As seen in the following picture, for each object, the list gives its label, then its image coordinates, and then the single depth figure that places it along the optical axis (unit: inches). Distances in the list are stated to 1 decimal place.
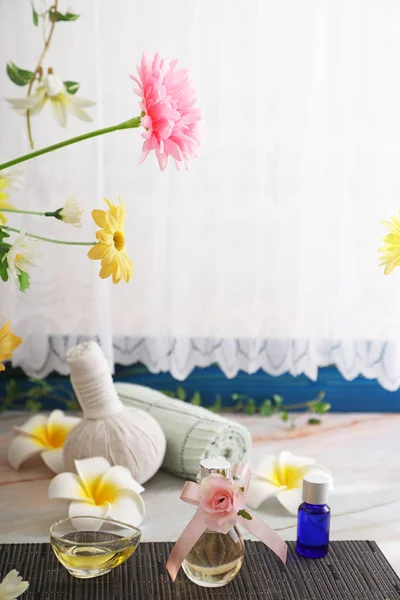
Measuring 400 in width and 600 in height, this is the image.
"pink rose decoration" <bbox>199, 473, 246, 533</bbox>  34.6
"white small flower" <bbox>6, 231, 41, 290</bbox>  25.5
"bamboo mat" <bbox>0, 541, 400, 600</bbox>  35.5
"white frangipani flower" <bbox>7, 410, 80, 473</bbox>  52.3
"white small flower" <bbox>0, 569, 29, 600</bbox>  31.2
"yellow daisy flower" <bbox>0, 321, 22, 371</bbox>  27.5
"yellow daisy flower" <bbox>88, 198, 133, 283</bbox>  27.8
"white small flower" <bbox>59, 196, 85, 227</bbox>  27.0
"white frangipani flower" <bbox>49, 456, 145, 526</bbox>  43.6
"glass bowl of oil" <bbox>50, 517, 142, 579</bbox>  35.9
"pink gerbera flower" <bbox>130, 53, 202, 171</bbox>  24.3
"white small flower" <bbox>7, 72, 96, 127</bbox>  23.6
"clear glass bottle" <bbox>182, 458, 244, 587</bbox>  35.7
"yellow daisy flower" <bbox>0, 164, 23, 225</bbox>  28.4
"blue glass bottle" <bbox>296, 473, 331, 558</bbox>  39.1
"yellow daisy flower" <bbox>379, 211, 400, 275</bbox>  34.4
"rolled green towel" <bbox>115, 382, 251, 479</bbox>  50.1
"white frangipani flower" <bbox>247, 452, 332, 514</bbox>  47.1
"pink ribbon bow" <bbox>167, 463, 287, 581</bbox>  34.6
